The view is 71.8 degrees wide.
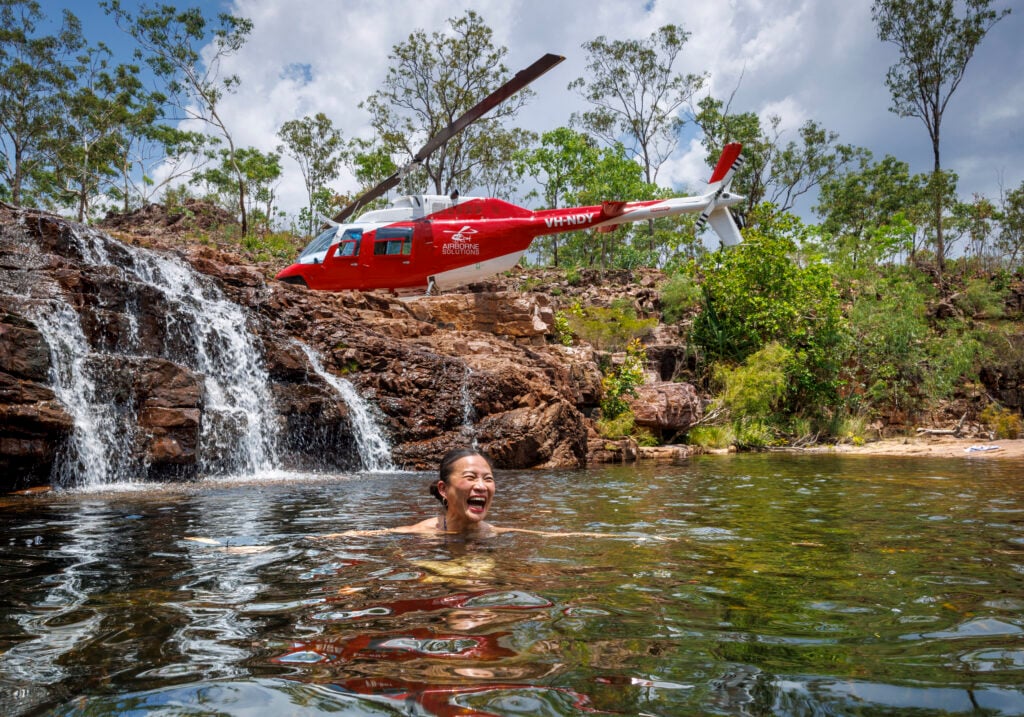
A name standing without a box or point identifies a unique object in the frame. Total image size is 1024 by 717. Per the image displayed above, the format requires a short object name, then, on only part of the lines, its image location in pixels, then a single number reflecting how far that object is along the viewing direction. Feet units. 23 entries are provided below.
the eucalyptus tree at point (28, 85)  101.35
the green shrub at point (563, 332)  66.13
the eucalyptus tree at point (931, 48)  99.86
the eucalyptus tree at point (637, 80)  125.18
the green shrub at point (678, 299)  83.71
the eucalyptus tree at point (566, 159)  116.47
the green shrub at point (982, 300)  91.66
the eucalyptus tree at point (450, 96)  107.76
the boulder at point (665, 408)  57.00
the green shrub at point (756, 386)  64.28
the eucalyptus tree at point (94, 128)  108.37
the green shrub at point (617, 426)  52.37
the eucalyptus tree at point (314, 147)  127.75
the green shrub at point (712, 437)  58.65
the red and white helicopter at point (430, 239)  57.11
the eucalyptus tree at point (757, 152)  126.93
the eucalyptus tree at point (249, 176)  126.93
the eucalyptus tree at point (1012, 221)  120.88
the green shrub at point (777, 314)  73.05
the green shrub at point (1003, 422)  67.41
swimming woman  14.37
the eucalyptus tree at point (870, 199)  121.19
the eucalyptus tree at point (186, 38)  101.40
